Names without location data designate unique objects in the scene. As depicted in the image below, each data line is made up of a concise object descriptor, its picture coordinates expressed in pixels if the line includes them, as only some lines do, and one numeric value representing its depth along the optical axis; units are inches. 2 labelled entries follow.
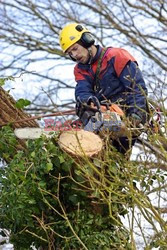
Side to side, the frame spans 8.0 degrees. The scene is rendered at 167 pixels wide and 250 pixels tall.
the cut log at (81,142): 321.8
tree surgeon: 370.9
